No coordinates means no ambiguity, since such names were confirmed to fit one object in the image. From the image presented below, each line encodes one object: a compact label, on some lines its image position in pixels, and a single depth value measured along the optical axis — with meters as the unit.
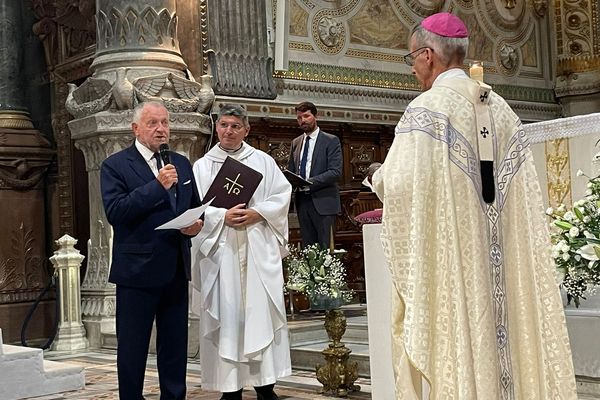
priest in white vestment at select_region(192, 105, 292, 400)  5.25
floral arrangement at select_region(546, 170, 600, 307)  4.61
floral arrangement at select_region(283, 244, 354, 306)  5.78
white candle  4.46
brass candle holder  5.65
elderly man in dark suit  4.67
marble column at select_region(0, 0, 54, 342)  10.16
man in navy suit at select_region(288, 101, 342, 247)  7.48
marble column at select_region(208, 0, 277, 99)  9.70
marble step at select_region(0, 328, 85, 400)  5.93
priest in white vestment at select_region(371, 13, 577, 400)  3.53
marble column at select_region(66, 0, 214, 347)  8.52
